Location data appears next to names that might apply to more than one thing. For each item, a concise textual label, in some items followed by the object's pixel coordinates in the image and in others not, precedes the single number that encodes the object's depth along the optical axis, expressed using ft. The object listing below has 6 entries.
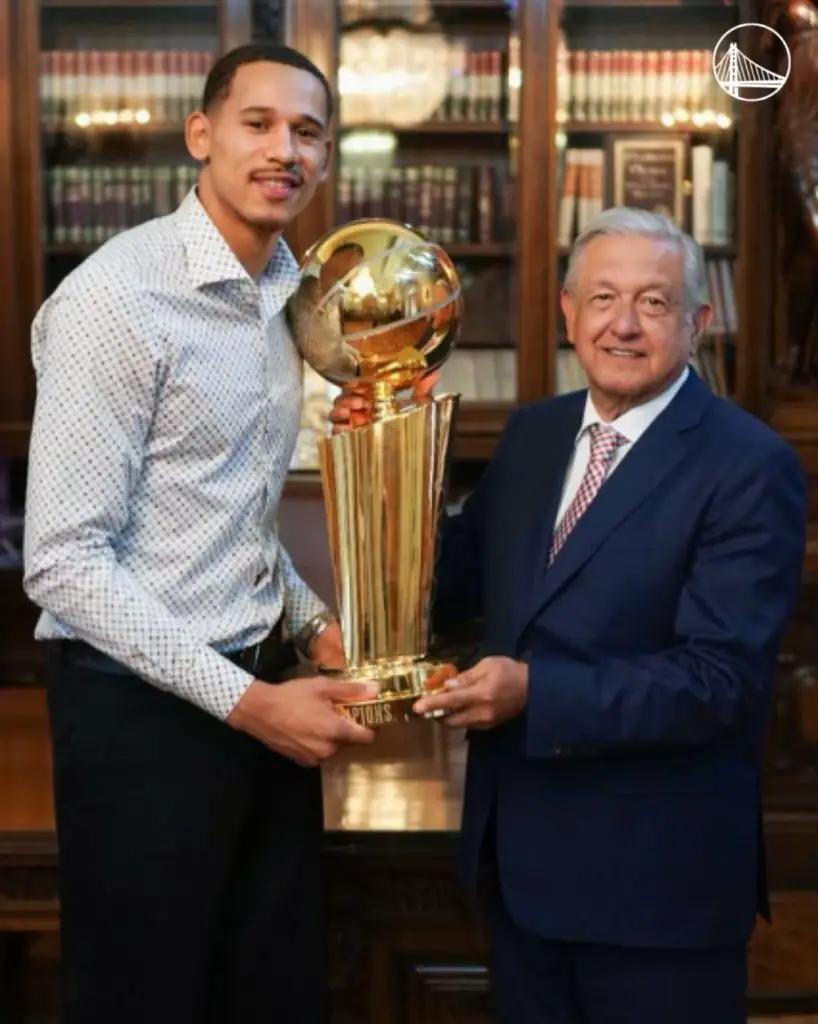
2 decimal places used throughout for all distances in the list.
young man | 4.50
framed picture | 12.32
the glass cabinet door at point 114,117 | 12.26
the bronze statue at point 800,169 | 11.11
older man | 4.58
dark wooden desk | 5.99
